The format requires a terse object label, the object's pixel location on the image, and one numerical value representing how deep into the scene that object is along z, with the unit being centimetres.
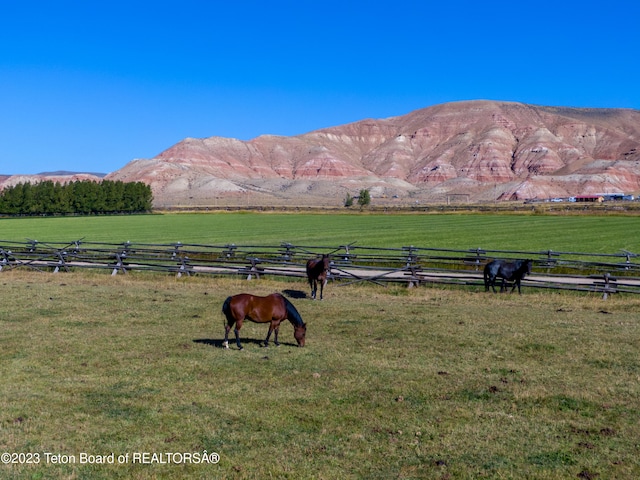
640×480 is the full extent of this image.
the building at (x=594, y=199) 19295
